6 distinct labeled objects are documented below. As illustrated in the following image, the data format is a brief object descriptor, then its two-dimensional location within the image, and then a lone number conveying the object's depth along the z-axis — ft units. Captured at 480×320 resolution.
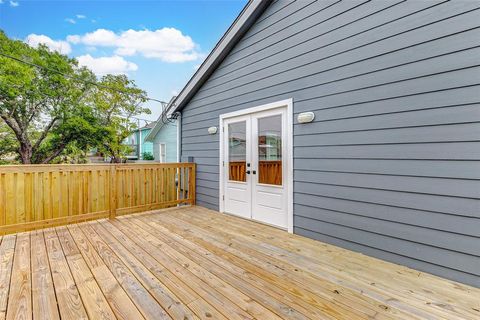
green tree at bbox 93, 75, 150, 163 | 37.24
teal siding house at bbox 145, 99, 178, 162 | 32.91
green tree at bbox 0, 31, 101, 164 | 28.14
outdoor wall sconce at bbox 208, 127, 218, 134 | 15.71
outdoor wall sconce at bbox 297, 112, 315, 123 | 10.41
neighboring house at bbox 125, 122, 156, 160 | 50.98
